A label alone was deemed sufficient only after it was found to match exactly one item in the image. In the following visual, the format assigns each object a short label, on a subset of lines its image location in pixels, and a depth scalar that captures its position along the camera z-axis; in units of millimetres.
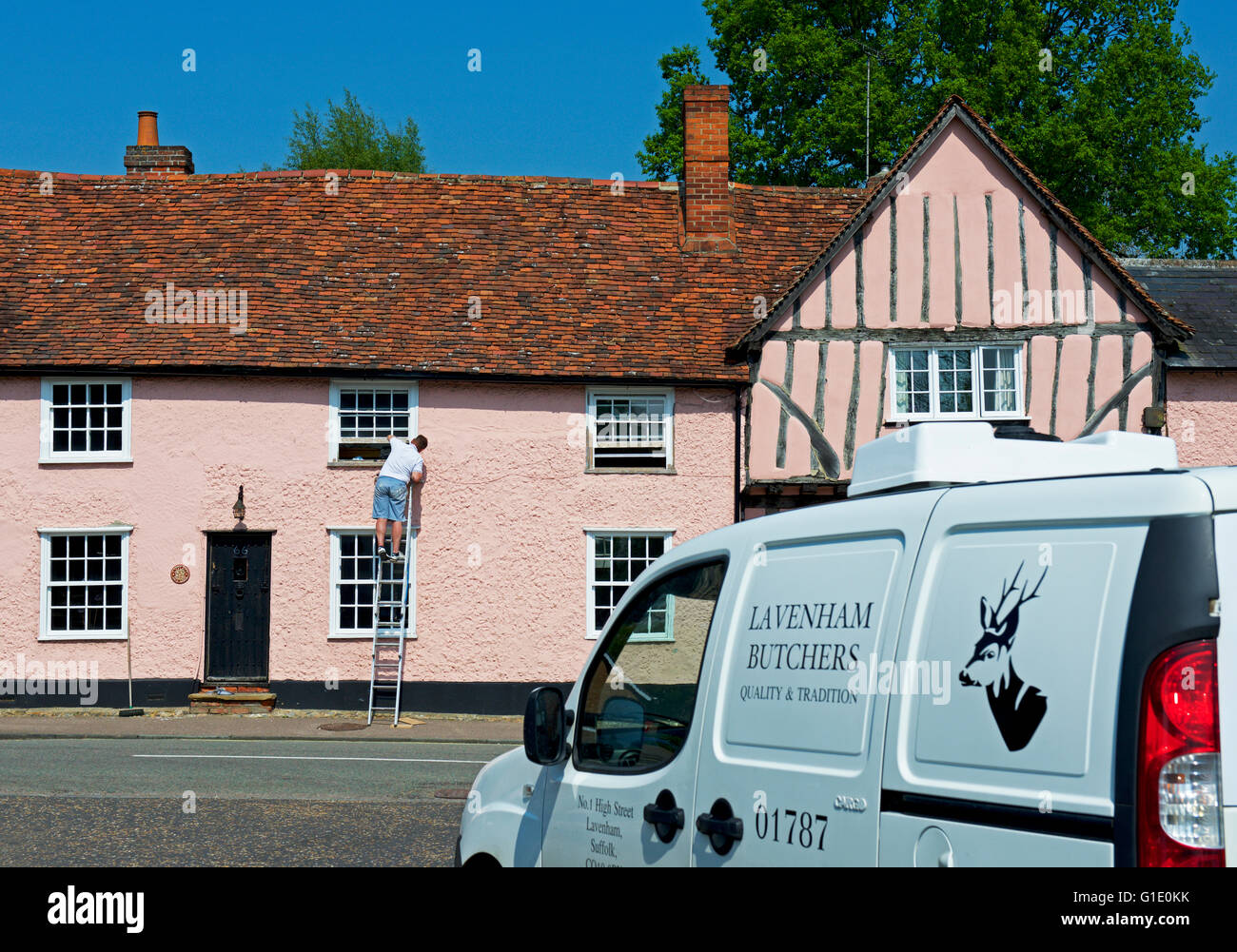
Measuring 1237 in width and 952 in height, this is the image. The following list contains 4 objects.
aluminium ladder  18844
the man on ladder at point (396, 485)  18609
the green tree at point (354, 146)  45031
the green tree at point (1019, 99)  32219
